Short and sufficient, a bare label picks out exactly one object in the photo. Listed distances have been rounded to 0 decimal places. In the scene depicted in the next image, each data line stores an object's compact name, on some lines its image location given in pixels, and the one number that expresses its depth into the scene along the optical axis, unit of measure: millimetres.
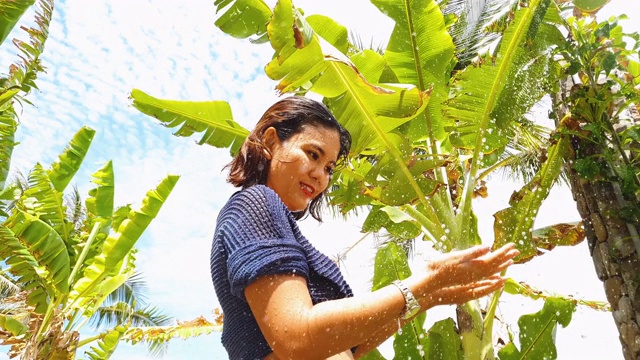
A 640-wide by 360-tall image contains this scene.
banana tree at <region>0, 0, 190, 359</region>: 4668
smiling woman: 1171
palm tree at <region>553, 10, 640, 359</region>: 3090
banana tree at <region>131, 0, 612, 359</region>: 3201
